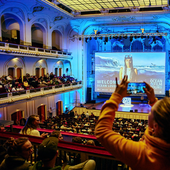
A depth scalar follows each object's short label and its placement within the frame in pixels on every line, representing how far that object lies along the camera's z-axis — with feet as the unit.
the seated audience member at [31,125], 14.30
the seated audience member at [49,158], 7.33
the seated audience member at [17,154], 8.36
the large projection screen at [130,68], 86.02
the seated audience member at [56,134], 11.92
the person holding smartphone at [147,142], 4.06
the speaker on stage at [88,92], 99.09
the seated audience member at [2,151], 11.59
